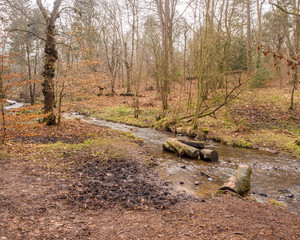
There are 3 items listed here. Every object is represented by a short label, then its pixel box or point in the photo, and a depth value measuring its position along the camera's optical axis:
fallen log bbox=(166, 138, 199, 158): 8.61
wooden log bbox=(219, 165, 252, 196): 5.53
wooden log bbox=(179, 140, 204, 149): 9.20
